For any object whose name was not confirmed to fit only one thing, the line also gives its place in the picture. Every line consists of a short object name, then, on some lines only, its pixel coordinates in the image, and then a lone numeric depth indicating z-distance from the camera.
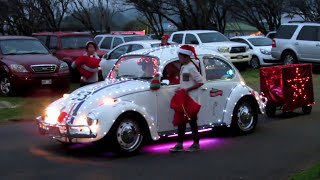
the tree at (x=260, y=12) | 36.56
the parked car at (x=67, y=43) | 18.64
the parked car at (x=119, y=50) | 17.73
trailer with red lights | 11.44
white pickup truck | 21.73
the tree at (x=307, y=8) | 35.22
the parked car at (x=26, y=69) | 14.29
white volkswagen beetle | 7.75
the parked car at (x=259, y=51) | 23.66
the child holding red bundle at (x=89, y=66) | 10.73
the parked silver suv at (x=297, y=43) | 20.86
